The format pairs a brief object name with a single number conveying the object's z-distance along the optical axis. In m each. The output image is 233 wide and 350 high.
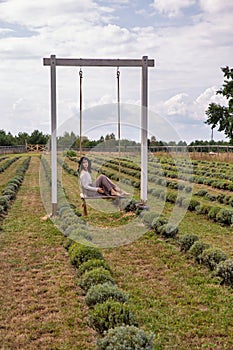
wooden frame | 10.52
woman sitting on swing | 9.38
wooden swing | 9.31
